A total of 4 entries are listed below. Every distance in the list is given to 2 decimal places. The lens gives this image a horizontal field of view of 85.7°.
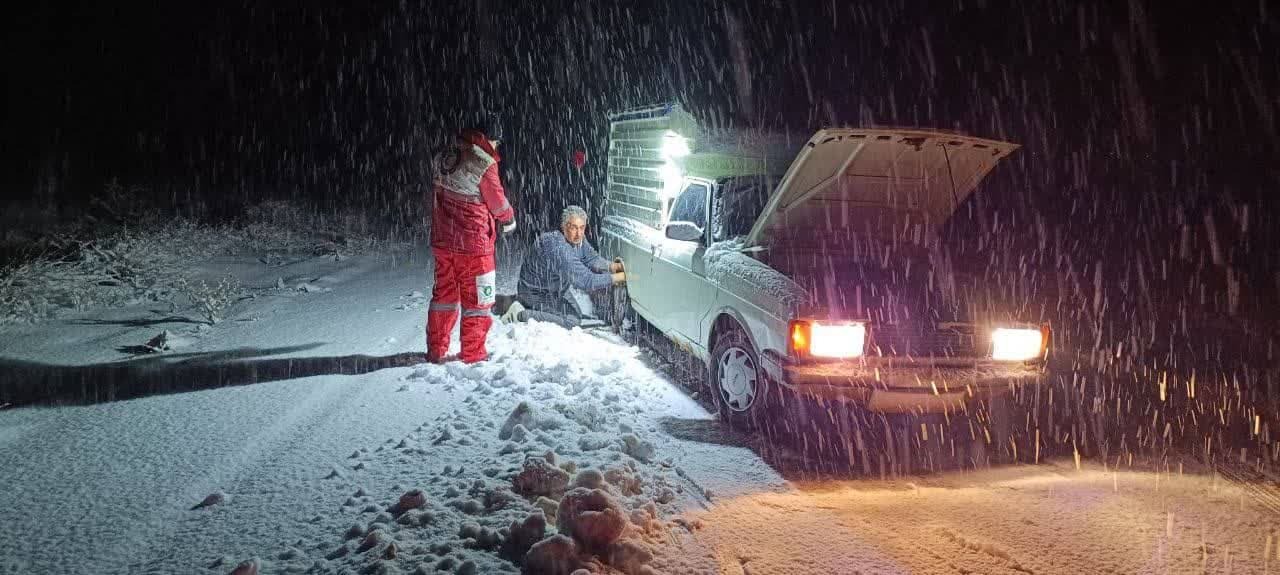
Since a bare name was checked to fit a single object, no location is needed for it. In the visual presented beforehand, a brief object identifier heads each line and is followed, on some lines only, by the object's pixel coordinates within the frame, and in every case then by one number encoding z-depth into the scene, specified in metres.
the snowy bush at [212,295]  7.16
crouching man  6.65
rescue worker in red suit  5.46
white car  4.16
